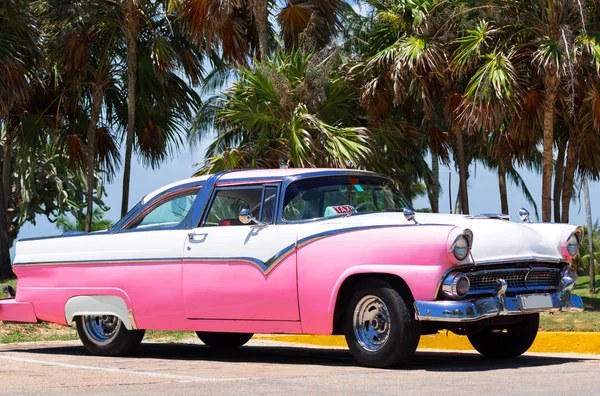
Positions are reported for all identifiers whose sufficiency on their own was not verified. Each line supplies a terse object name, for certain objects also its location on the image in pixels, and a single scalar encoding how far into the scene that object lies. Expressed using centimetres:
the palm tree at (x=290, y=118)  1590
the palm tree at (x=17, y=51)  1944
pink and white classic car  786
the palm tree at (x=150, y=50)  2056
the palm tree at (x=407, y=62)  1723
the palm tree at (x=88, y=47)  2069
